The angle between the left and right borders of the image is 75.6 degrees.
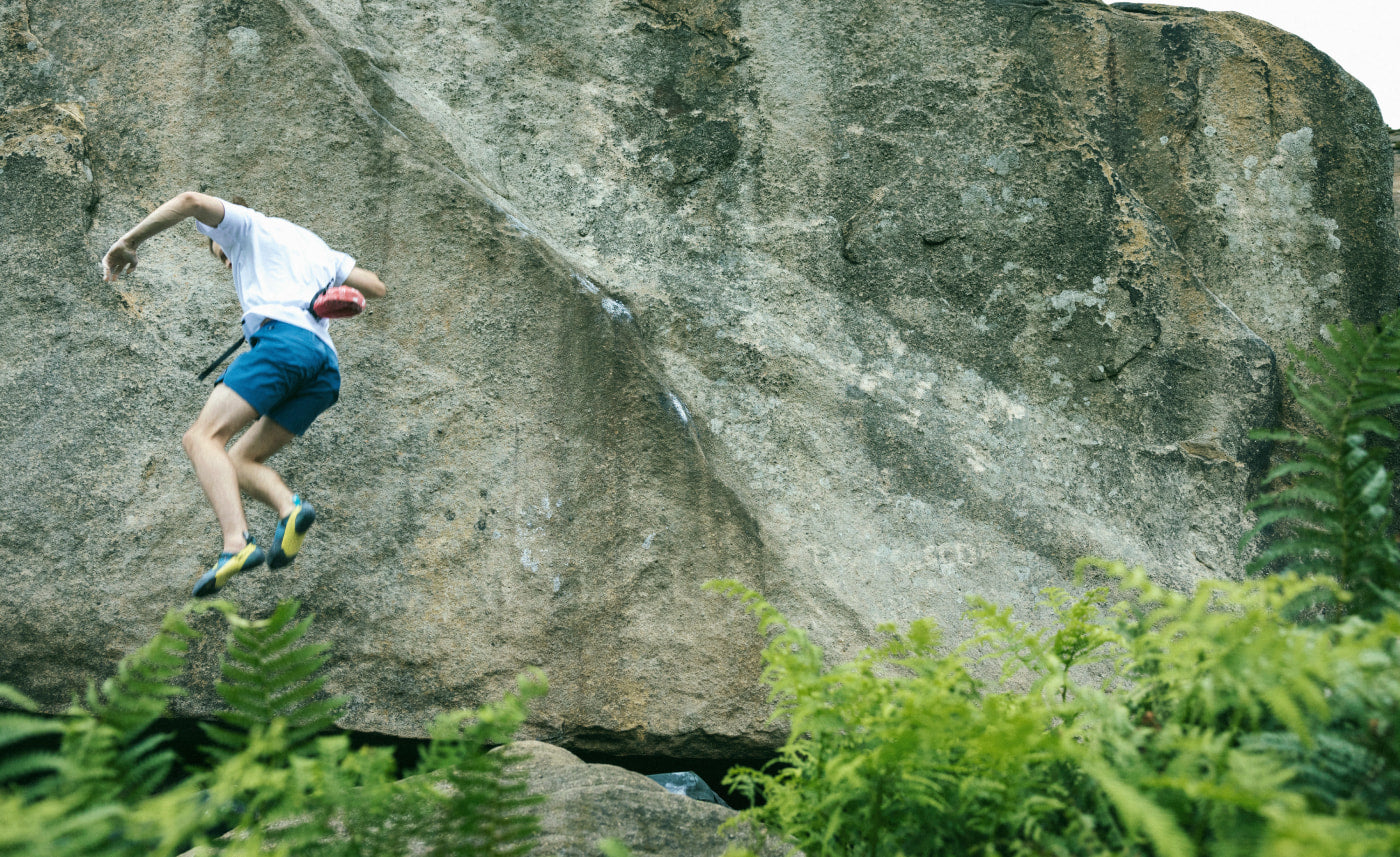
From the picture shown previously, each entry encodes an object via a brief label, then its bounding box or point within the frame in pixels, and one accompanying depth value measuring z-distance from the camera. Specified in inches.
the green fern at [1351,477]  76.3
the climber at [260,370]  130.9
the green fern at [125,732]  62.7
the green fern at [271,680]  71.3
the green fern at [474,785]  67.1
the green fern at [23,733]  57.5
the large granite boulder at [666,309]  151.9
